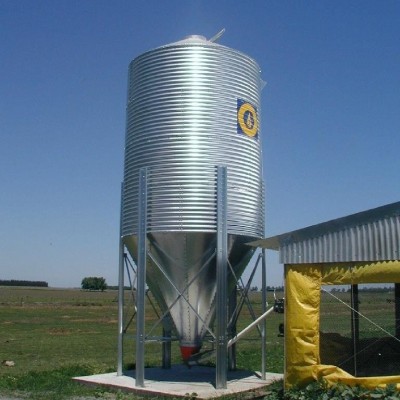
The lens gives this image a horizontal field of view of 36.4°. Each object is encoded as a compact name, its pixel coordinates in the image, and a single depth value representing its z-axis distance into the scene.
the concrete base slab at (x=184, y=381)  12.52
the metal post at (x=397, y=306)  13.54
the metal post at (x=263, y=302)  14.42
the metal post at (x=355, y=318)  12.48
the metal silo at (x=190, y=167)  13.30
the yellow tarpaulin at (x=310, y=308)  11.02
